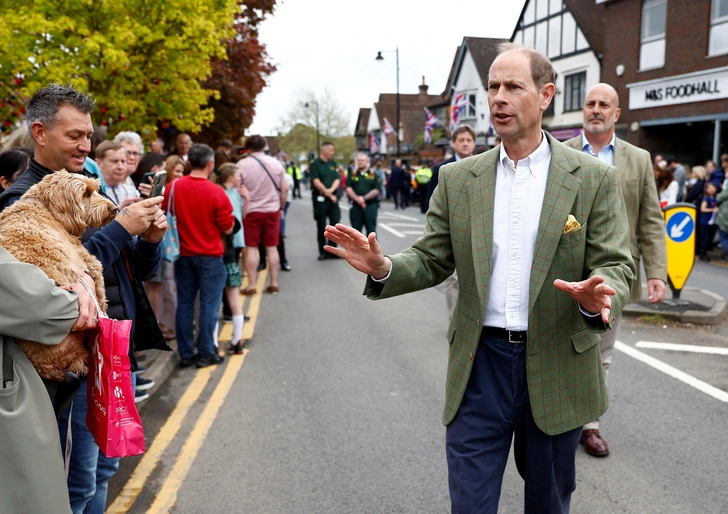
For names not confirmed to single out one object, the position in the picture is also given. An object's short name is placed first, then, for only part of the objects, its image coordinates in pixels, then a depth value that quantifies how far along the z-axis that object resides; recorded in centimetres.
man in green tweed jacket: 252
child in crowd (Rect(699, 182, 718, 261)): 1348
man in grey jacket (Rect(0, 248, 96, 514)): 210
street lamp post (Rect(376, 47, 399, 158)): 3980
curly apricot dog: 234
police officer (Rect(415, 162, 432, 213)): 2692
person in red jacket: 627
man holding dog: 276
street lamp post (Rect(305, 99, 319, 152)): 8069
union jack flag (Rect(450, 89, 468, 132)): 3497
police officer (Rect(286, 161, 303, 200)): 3225
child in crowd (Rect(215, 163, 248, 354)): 696
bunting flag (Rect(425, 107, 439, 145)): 4078
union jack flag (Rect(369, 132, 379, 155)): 6069
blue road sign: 865
